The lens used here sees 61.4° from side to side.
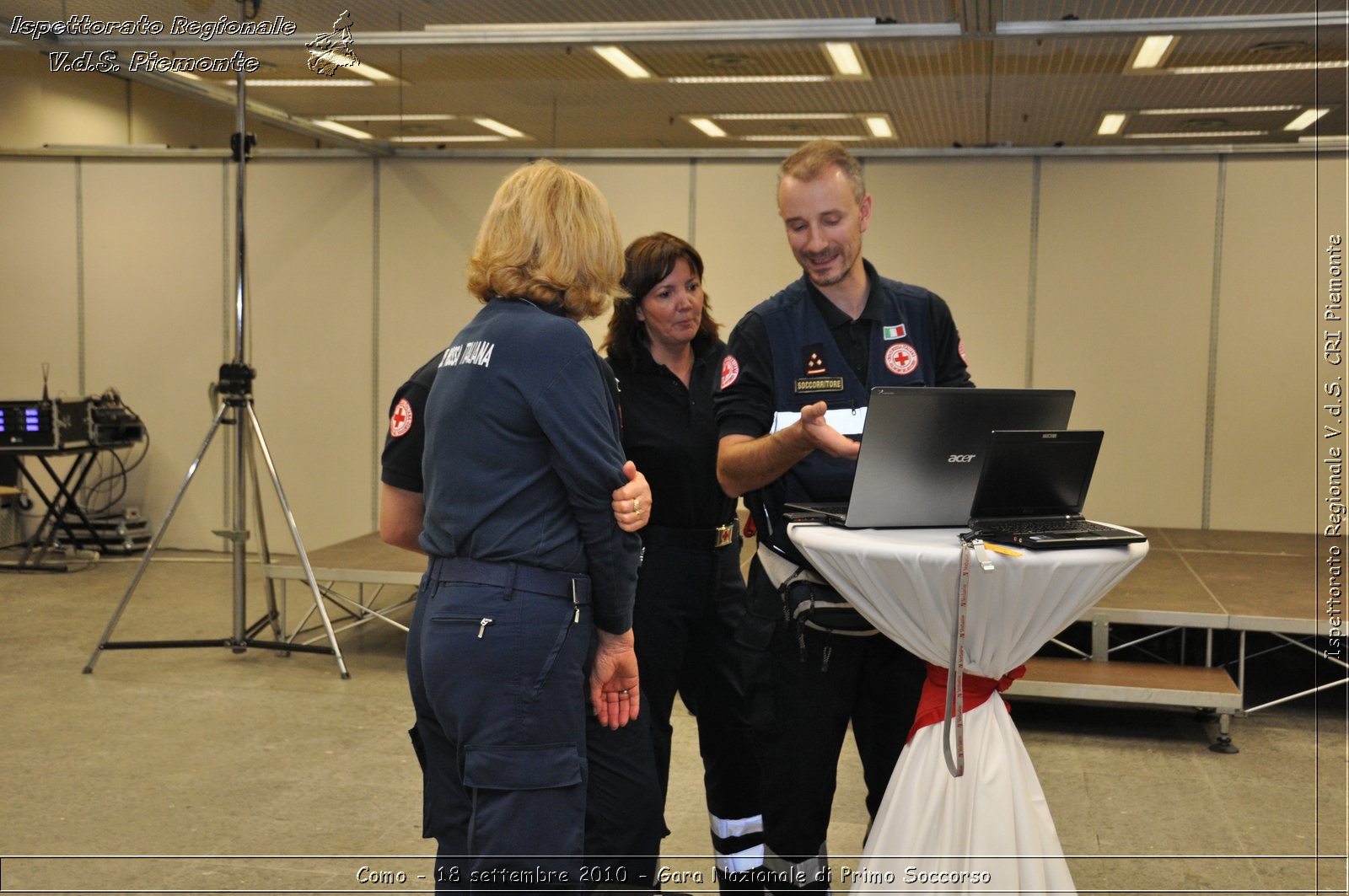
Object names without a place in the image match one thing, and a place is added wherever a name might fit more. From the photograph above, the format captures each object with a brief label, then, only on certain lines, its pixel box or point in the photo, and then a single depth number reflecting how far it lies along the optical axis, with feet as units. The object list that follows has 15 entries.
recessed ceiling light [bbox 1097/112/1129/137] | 28.94
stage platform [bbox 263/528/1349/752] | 13.01
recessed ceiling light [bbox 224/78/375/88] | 26.61
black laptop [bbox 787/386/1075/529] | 6.22
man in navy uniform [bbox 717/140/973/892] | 7.23
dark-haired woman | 8.64
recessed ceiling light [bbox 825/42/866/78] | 22.08
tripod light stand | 15.28
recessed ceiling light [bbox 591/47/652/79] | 23.42
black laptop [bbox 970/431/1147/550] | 6.16
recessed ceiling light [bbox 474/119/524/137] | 32.14
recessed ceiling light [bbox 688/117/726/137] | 31.22
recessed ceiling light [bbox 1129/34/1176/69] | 21.31
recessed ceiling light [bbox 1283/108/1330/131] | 29.01
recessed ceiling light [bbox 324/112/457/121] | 31.20
